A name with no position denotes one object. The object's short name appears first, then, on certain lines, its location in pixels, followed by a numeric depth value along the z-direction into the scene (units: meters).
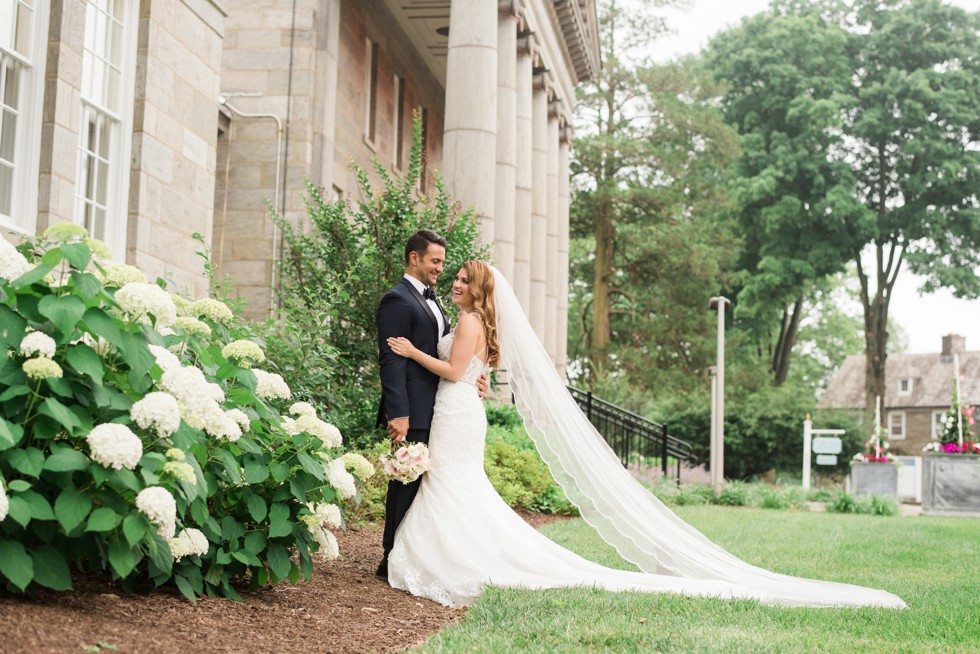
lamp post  22.28
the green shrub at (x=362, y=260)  12.54
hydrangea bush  4.57
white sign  31.12
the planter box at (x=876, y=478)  25.98
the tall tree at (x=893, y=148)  41.47
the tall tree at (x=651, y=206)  39.44
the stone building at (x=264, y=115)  10.18
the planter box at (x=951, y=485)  21.95
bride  7.24
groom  7.61
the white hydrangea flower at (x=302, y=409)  6.25
